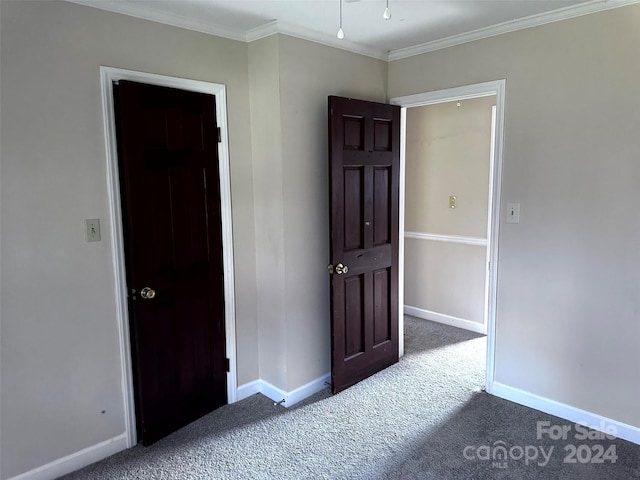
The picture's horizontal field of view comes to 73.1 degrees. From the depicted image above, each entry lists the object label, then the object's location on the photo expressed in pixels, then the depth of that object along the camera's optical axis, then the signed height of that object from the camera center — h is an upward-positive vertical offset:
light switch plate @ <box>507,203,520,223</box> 2.78 -0.17
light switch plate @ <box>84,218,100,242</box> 2.23 -0.20
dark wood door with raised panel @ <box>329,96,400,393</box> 2.92 -0.35
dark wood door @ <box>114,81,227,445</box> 2.34 -0.35
